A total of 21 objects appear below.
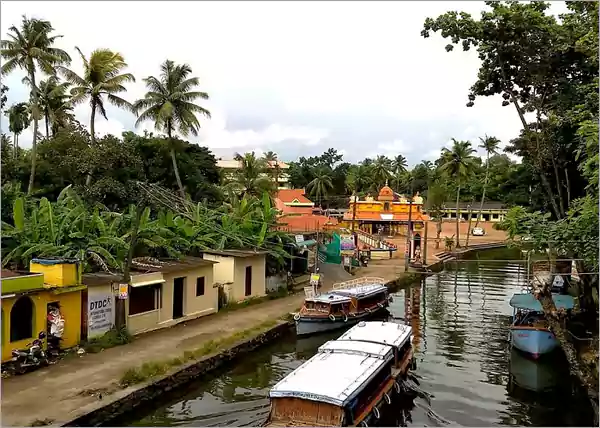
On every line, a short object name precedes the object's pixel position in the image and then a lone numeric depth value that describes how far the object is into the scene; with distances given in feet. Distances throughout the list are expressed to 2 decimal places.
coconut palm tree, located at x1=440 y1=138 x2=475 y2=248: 197.47
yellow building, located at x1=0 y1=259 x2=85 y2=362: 49.98
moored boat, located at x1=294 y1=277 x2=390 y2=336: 74.54
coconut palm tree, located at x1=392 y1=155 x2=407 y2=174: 341.17
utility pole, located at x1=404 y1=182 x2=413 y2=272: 132.77
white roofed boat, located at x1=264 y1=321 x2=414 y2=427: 38.99
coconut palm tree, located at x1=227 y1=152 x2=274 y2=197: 155.53
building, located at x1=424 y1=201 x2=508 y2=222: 314.96
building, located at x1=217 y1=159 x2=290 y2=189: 331.16
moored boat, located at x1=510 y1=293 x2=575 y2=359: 64.64
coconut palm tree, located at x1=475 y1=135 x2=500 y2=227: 246.88
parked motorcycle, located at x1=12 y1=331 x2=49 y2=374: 49.70
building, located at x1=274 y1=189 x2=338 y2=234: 120.88
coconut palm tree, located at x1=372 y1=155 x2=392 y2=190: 279.12
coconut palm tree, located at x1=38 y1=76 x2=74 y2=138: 136.10
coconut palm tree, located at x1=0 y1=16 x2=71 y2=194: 102.58
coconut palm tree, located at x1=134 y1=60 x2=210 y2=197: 126.52
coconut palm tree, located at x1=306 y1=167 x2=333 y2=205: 294.66
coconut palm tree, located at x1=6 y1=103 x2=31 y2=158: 144.51
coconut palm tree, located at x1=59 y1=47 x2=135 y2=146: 116.47
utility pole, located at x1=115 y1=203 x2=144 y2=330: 60.44
